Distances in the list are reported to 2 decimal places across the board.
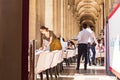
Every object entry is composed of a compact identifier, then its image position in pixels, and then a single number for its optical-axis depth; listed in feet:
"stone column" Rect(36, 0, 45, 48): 51.22
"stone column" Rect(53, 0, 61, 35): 73.67
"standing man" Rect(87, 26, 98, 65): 44.60
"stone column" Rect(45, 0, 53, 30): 67.41
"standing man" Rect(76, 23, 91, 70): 43.57
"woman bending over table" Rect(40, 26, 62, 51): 35.82
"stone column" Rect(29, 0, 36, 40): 46.61
